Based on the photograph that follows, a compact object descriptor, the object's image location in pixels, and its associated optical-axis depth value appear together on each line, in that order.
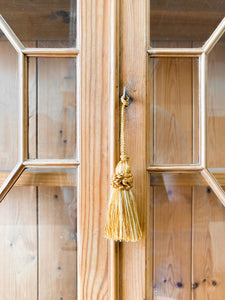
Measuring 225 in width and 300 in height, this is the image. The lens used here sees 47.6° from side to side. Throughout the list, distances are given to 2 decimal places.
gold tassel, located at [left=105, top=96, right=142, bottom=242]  0.57
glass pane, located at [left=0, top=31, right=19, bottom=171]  0.63
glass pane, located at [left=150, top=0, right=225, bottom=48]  0.63
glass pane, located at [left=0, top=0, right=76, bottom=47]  0.63
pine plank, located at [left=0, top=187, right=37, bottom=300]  0.65
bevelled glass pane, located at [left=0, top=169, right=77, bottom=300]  0.64
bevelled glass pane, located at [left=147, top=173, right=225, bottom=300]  0.64
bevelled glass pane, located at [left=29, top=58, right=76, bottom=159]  0.63
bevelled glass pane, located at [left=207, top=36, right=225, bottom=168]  0.64
